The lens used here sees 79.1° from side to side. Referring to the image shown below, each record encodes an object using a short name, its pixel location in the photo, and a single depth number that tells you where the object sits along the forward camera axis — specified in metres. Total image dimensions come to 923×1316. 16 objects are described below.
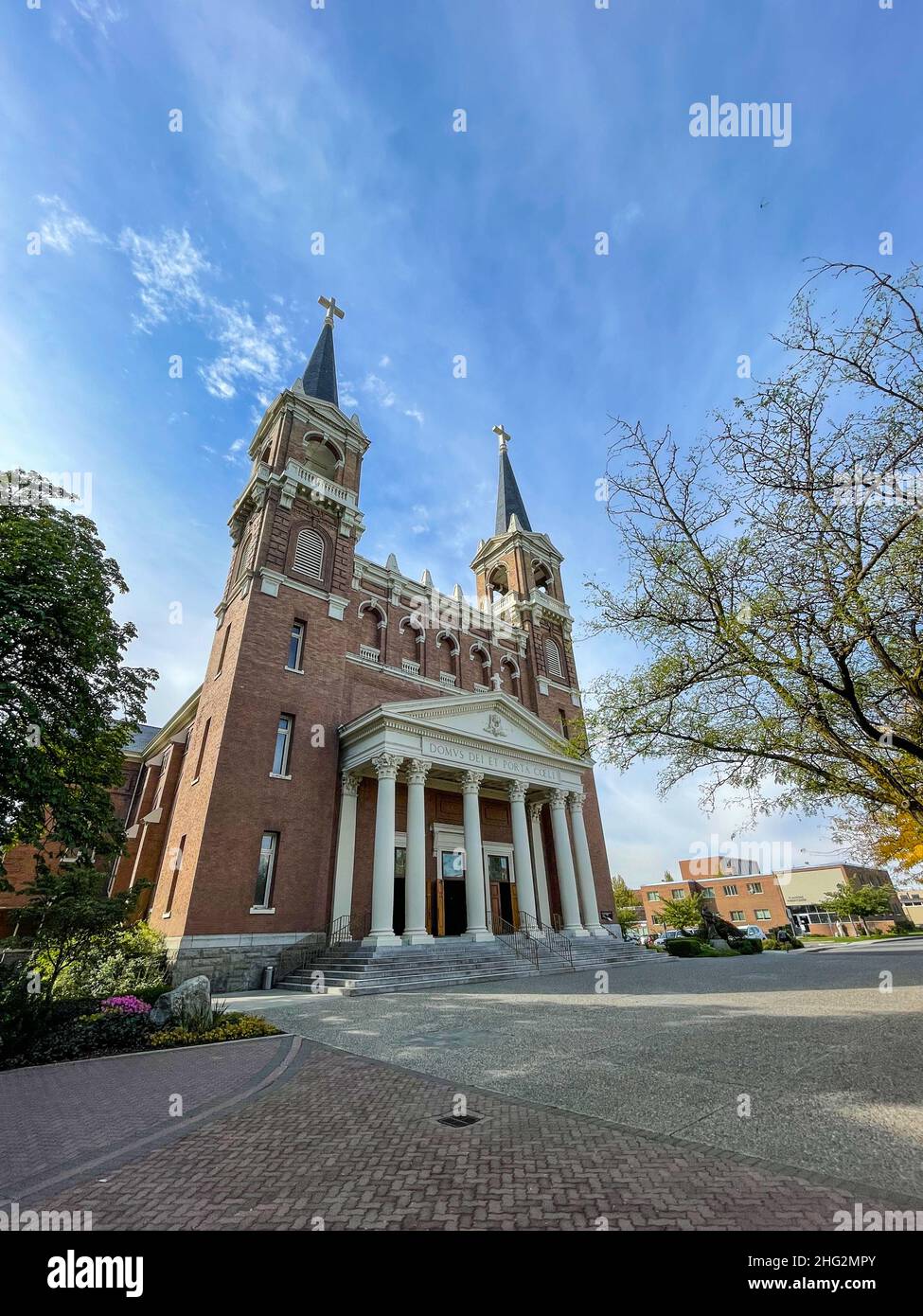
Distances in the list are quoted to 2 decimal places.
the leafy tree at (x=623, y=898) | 70.04
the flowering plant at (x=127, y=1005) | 10.72
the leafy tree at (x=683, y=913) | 53.78
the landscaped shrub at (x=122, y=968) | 14.28
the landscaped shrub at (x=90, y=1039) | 9.08
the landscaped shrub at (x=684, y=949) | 27.16
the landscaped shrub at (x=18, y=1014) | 9.05
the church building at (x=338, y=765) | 18.88
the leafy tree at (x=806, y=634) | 7.16
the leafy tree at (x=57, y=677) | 12.62
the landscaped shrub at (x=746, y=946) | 30.50
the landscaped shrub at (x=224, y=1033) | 9.65
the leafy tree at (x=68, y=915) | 12.21
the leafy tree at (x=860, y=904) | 62.53
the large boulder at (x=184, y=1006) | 10.32
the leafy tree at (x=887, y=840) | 11.29
